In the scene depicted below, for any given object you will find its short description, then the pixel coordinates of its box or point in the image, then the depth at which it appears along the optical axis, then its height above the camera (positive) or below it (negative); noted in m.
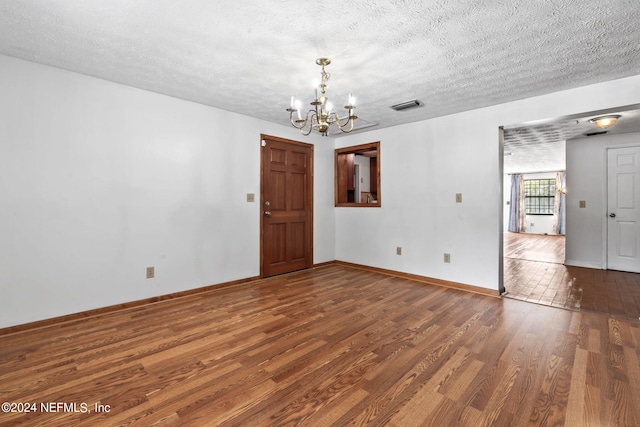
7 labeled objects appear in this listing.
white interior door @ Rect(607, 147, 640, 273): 4.64 +0.02
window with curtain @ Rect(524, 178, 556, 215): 10.12 +0.54
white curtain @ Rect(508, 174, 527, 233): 10.66 +0.28
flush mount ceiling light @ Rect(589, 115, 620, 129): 3.70 +1.18
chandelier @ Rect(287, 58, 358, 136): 2.29 +0.86
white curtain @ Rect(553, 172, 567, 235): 9.64 +0.12
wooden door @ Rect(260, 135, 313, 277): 4.30 +0.07
